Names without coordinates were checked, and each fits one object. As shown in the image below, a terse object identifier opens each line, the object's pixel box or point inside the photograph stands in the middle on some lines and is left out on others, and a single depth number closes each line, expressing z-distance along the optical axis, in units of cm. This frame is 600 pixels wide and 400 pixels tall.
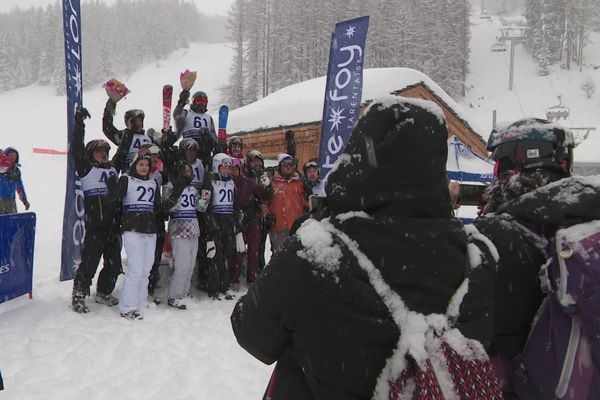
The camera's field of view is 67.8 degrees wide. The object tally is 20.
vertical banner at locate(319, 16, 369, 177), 674
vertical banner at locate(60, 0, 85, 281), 542
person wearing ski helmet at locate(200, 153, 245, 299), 614
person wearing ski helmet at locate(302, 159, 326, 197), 739
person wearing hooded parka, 121
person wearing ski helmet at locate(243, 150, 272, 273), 687
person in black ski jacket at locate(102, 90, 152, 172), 574
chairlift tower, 4503
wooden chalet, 1119
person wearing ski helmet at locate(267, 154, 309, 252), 701
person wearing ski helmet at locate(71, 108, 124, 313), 520
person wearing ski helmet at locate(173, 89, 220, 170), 678
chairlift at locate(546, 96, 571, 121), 3381
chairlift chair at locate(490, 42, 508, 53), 4796
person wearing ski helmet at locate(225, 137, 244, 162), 730
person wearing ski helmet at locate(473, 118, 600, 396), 151
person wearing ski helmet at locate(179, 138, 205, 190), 613
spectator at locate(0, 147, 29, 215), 897
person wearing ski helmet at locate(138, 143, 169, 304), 546
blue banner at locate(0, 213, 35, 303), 500
